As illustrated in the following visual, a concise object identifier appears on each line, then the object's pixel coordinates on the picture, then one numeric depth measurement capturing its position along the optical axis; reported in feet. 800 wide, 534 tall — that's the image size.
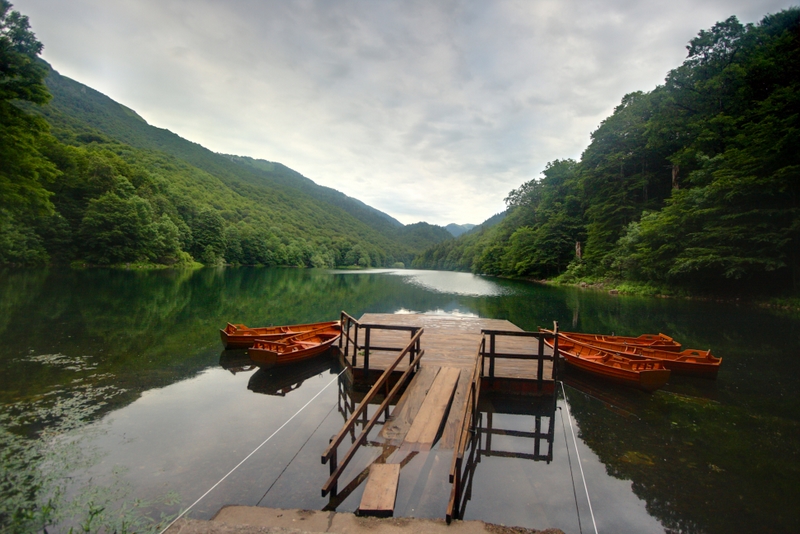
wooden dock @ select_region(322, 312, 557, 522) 15.49
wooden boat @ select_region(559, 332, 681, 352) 38.86
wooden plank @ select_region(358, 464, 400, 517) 13.60
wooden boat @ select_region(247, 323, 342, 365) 33.27
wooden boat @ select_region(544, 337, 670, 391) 29.45
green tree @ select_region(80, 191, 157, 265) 165.27
